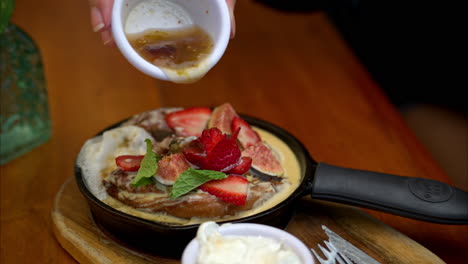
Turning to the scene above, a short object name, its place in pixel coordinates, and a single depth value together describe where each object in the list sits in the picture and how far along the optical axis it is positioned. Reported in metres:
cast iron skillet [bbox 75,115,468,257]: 0.45
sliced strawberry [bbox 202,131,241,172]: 0.46
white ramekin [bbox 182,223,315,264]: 0.38
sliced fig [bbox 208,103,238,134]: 0.53
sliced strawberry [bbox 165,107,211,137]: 0.54
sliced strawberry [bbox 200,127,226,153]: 0.47
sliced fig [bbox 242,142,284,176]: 0.50
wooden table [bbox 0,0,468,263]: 0.52
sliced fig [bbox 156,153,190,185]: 0.47
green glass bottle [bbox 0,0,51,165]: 0.59
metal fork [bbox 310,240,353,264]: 0.44
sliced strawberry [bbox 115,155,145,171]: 0.48
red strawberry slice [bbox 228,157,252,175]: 0.48
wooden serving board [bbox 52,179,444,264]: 0.46
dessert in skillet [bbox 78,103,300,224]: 0.46
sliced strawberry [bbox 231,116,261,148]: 0.52
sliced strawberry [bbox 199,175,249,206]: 0.46
